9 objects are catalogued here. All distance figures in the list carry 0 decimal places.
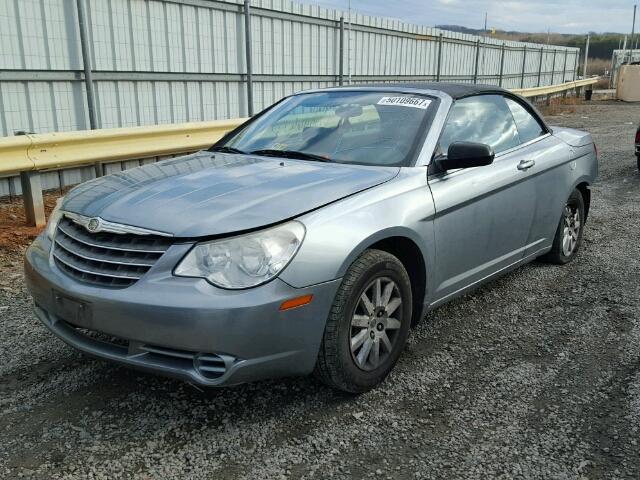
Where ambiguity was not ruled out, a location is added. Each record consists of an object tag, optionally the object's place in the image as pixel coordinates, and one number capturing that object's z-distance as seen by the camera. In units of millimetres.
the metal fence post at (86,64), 7266
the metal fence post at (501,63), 23456
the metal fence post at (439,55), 17812
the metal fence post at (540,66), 29000
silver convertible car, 2521
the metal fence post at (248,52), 9562
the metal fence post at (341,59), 12453
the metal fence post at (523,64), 26336
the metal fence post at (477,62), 20906
